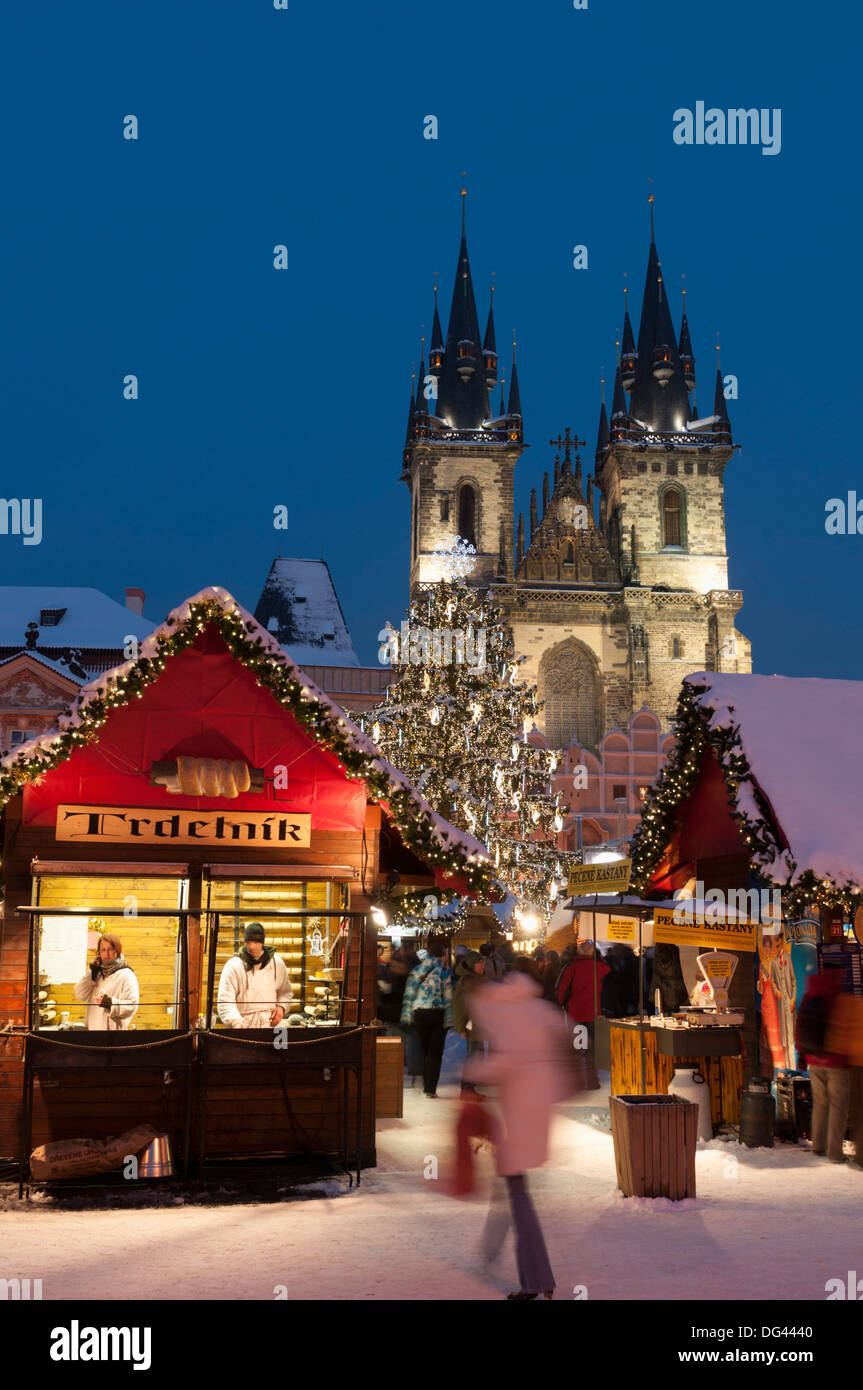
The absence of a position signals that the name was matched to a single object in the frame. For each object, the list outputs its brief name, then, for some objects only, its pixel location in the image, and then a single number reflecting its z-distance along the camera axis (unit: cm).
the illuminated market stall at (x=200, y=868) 871
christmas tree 2900
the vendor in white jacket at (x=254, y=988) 906
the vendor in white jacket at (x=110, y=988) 891
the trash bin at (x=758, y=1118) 1016
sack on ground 831
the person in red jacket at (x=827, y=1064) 931
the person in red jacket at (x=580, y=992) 1474
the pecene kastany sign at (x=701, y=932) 1102
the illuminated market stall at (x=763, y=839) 957
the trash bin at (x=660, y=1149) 797
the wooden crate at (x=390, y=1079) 1126
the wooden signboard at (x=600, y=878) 1237
